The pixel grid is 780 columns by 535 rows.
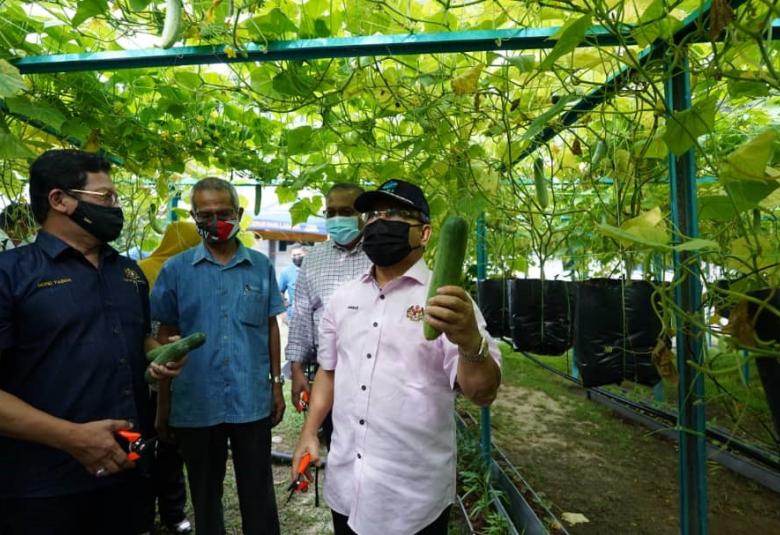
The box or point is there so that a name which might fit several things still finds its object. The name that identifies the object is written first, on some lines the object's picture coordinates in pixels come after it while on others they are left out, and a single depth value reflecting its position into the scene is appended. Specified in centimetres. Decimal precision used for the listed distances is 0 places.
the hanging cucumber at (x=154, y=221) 399
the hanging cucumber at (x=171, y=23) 151
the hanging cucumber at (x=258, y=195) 424
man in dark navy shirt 142
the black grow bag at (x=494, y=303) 411
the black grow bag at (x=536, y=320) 336
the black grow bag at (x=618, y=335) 222
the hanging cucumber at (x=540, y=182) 244
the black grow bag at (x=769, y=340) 105
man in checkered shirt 247
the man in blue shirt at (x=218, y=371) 214
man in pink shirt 140
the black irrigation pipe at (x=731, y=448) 353
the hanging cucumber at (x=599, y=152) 222
